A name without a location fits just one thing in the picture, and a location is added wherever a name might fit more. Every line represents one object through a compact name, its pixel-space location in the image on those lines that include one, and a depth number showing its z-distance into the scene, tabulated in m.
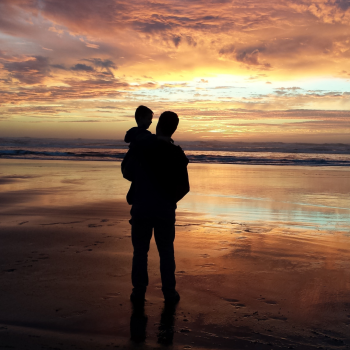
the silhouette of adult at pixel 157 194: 3.38
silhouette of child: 3.42
